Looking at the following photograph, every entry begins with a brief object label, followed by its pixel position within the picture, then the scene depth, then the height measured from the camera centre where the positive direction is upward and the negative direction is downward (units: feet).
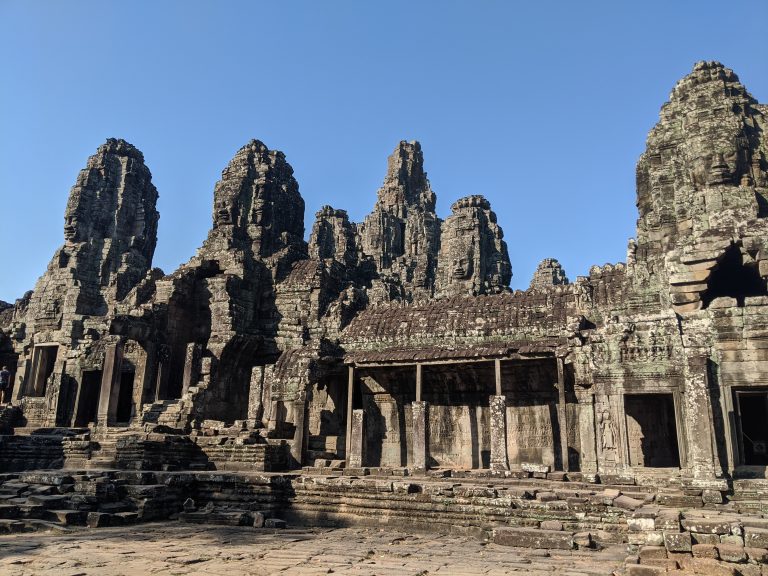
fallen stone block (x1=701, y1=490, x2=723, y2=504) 36.70 -2.95
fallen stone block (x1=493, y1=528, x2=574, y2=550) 30.15 -4.59
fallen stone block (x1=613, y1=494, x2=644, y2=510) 34.14 -3.16
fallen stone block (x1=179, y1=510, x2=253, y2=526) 38.60 -4.84
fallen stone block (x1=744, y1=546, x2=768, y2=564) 23.06 -3.95
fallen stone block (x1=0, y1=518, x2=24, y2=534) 34.06 -4.83
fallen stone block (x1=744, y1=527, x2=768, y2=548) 24.22 -3.50
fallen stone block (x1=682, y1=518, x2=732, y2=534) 24.93 -3.17
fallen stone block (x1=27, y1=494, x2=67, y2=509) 38.99 -3.93
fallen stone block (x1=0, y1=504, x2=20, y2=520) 36.94 -4.38
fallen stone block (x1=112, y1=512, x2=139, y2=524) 38.29 -4.79
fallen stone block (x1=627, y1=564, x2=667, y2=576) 22.08 -4.38
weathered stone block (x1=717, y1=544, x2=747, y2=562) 23.04 -3.91
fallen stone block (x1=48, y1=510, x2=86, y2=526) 37.04 -4.63
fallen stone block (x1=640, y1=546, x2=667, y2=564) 23.94 -4.12
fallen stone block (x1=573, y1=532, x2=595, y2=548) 30.40 -4.63
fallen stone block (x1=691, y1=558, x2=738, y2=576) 22.07 -4.29
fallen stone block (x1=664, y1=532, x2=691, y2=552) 24.32 -3.71
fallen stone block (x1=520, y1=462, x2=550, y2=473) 47.88 -1.87
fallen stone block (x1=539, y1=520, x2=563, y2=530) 34.45 -4.41
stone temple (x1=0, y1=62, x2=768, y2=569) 41.29 +6.59
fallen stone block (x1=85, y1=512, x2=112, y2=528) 36.83 -4.76
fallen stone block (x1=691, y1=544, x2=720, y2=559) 23.59 -3.91
